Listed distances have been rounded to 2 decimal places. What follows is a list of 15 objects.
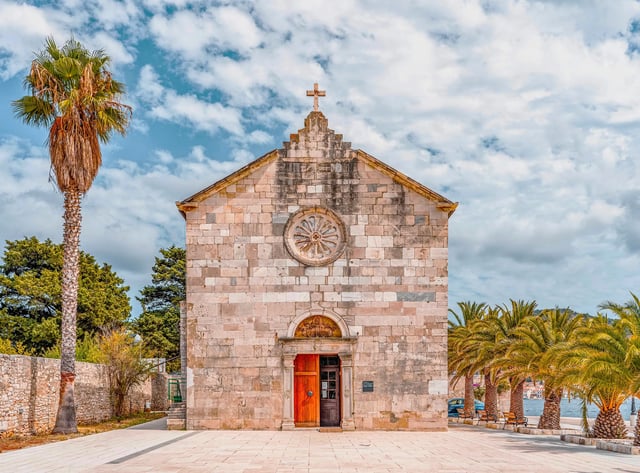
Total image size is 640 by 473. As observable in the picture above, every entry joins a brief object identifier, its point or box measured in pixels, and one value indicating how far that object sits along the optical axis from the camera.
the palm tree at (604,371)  17.91
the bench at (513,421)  27.27
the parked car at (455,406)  40.80
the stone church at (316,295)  23.19
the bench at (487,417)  30.57
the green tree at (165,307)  50.94
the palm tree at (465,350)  32.06
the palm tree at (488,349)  29.61
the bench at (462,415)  33.85
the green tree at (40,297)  42.00
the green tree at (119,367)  30.91
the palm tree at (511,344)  26.52
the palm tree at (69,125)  23.17
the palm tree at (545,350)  24.50
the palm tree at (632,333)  17.12
